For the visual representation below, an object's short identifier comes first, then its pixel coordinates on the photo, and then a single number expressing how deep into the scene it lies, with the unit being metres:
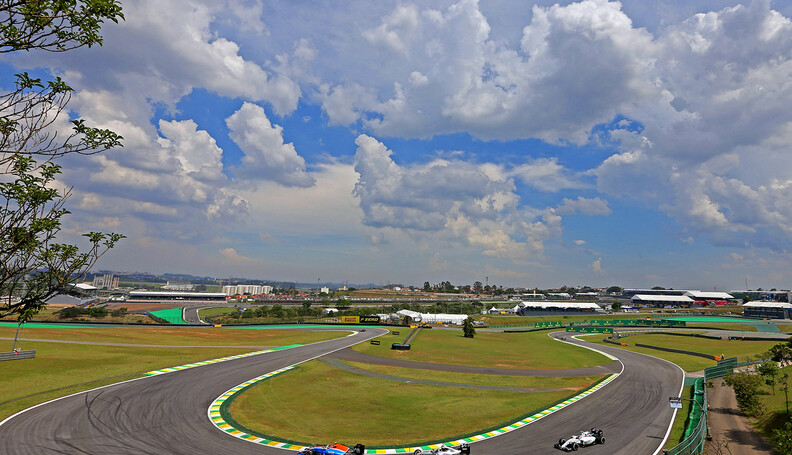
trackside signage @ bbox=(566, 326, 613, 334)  125.71
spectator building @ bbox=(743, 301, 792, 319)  192.88
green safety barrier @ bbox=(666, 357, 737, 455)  27.23
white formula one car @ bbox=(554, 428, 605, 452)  27.81
